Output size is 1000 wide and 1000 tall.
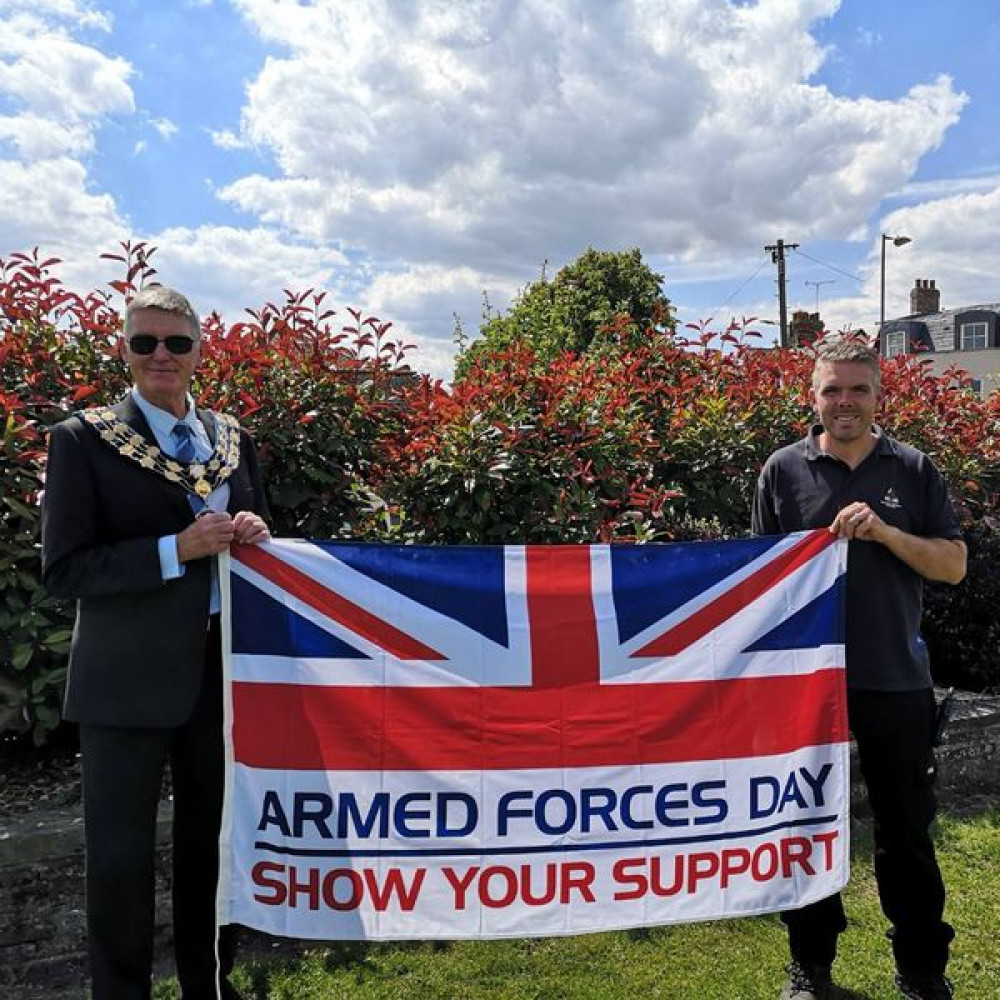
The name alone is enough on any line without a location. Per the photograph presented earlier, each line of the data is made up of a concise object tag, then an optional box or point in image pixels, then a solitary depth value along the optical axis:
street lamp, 34.94
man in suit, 2.40
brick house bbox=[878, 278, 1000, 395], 45.75
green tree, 18.81
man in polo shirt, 2.87
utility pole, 29.97
